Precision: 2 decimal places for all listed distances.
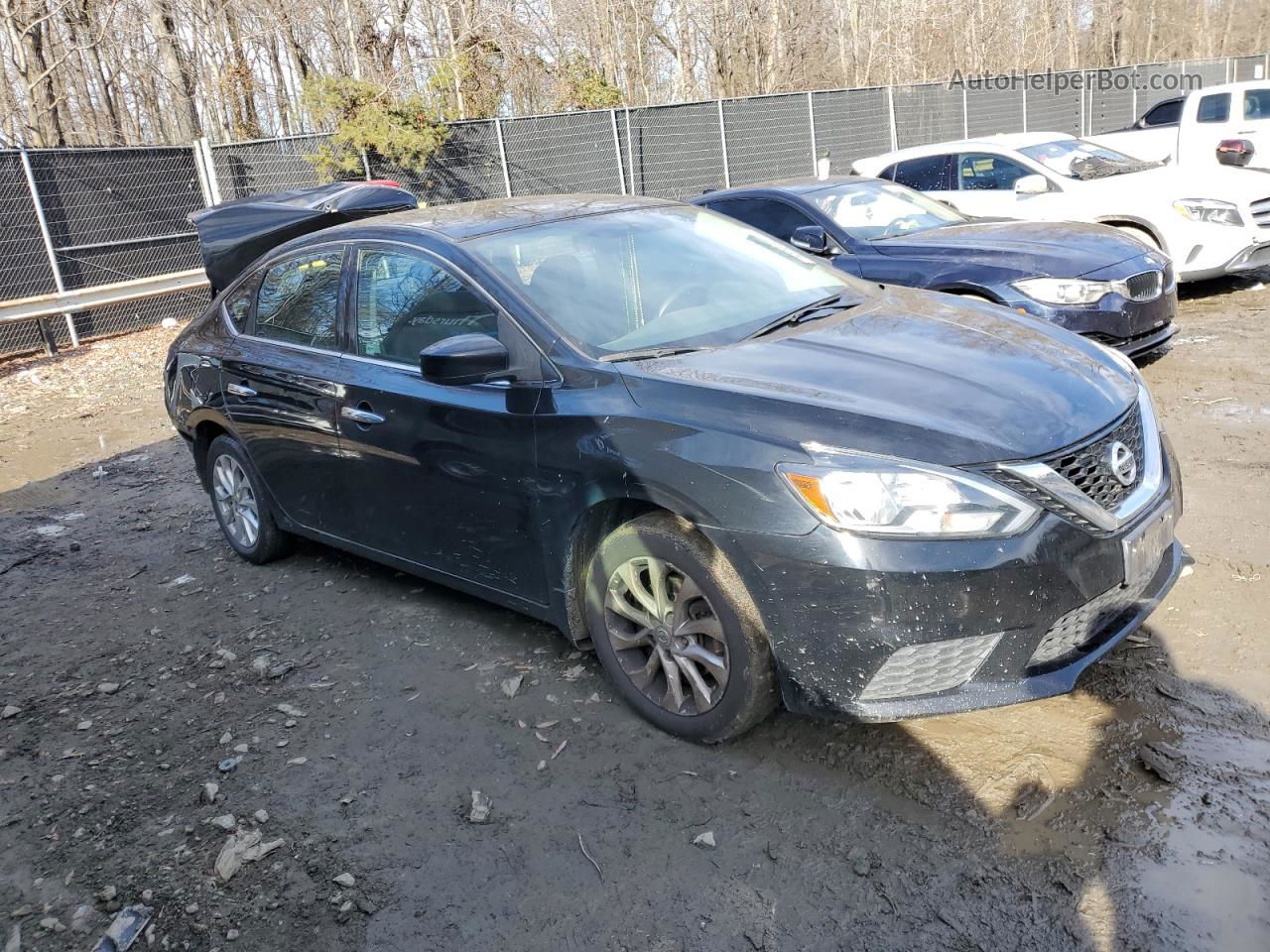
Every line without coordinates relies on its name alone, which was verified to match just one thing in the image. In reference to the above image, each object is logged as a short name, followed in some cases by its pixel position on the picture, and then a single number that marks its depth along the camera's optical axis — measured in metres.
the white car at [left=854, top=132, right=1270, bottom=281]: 9.14
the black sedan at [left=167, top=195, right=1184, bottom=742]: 2.83
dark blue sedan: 6.70
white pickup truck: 13.98
